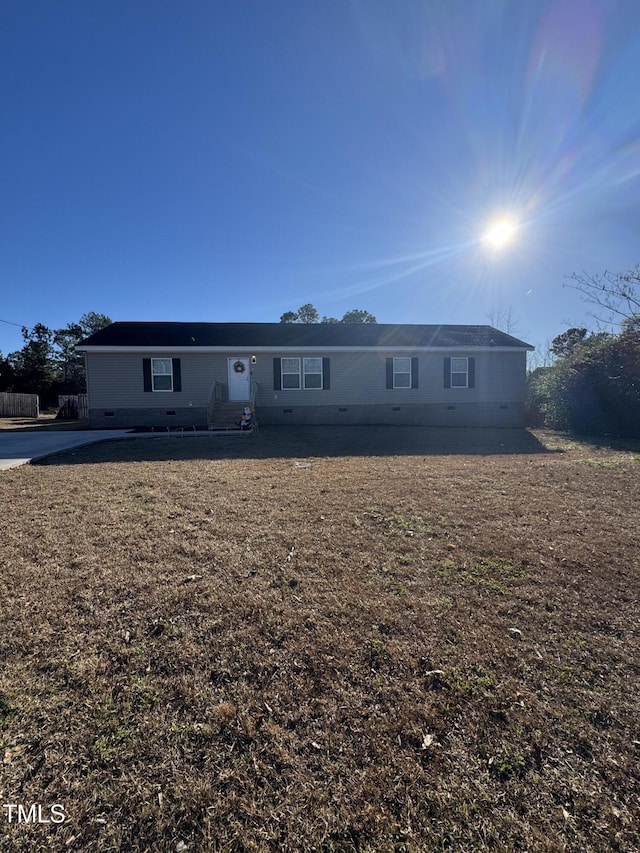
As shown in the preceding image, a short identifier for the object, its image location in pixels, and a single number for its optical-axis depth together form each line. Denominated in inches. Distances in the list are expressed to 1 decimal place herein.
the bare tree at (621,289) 432.5
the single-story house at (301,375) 545.6
